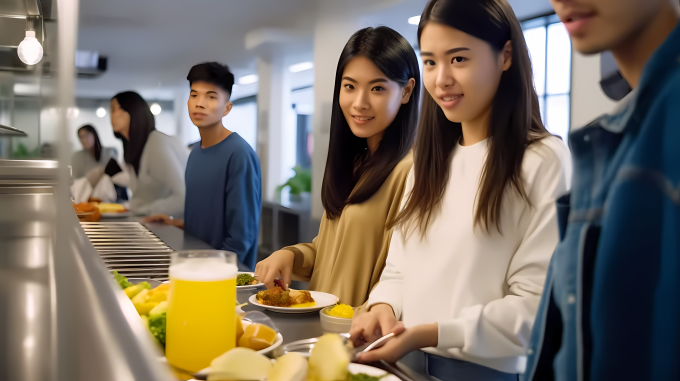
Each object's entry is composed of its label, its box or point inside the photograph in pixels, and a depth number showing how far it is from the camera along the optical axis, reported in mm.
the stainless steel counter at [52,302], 375
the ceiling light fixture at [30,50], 2664
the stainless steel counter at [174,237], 1699
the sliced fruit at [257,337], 755
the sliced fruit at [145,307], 868
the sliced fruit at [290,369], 582
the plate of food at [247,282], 1252
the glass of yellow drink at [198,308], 687
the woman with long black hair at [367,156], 1432
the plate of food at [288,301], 1073
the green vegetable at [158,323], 766
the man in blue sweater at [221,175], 1740
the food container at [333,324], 964
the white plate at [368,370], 662
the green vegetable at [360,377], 641
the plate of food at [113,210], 2291
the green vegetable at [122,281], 1073
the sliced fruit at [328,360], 607
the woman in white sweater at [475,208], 901
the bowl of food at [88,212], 2303
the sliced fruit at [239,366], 562
